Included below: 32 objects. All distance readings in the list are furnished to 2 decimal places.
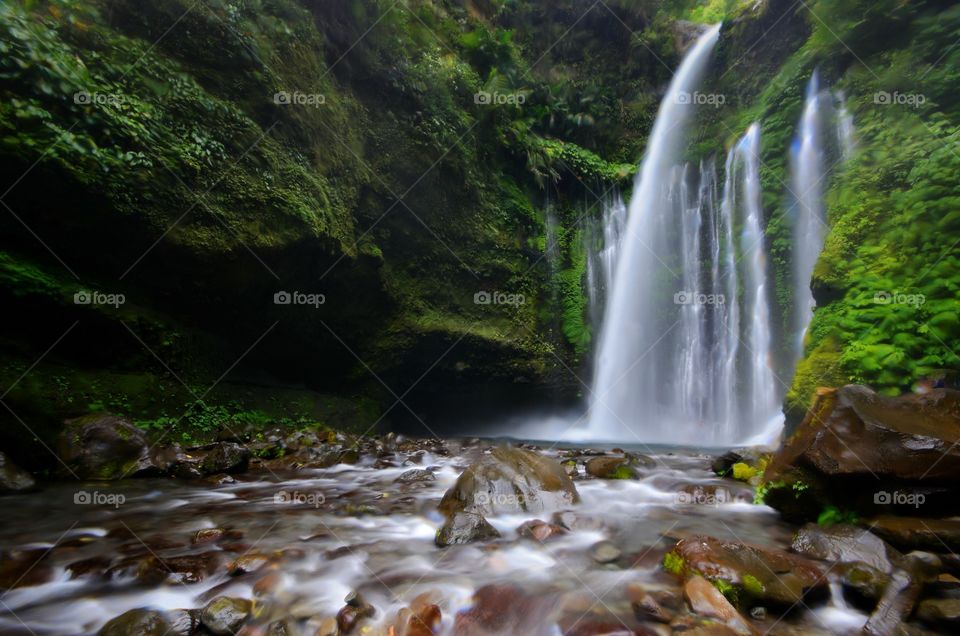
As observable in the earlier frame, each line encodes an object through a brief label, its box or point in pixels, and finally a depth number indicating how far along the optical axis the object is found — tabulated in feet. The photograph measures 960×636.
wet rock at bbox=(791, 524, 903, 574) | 9.18
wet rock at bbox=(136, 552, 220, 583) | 9.36
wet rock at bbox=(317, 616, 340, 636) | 7.45
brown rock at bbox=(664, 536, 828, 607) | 8.16
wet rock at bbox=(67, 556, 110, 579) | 9.76
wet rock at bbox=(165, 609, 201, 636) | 7.34
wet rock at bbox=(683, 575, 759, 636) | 7.06
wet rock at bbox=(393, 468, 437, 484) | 19.47
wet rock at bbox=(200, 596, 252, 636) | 7.54
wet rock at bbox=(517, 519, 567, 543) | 12.05
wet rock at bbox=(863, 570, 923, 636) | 7.43
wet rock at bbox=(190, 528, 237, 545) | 11.64
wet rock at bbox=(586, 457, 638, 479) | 19.51
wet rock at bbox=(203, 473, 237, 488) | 18.49
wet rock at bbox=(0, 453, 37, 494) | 15.50
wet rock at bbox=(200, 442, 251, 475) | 19.84
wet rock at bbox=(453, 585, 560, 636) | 7.97
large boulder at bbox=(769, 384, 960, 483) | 10.77
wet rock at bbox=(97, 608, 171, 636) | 7.17
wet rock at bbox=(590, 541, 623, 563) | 10.83
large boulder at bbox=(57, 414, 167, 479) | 17.72
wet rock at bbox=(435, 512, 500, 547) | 11.83
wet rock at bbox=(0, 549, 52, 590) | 9.29
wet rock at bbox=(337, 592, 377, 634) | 7.78
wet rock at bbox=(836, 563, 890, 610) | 8.19
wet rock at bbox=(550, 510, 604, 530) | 12.98
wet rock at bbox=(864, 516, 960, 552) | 9.48
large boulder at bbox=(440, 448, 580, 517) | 13.85
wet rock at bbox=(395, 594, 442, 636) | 7.69
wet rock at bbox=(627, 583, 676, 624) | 7.79
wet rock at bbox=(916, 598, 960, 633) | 7.06
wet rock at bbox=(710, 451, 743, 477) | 19.69
